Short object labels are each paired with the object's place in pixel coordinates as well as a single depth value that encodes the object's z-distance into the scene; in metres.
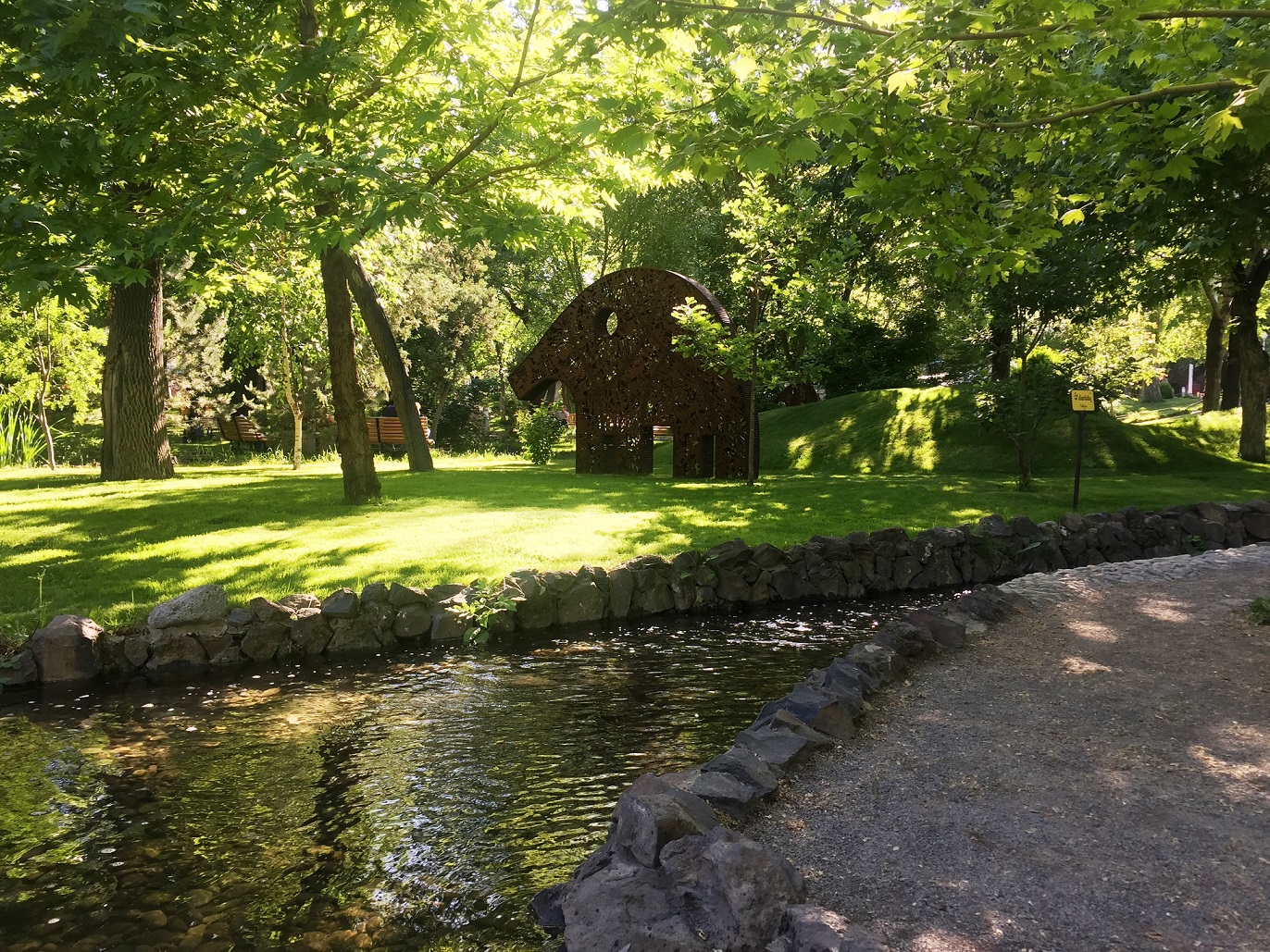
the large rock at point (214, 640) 8.18
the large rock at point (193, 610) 8.12
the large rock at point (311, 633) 8.43
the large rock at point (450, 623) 8.94
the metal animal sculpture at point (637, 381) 18.91
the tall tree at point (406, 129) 8.77
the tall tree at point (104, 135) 6.79
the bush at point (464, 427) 36.03
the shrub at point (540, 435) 26.22
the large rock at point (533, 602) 9.38
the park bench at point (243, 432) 30.16
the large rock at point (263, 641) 8.28
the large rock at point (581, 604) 9.66
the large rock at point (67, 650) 7.67
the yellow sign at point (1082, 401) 13.69
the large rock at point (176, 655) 8.03
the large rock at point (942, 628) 7.30
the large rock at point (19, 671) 7.48
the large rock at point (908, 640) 6.90
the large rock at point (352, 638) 8.55
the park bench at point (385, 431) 27.81
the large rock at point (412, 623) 8.84
